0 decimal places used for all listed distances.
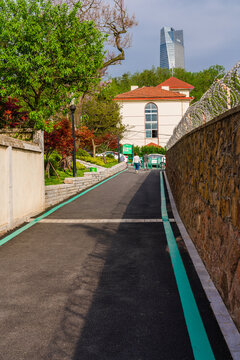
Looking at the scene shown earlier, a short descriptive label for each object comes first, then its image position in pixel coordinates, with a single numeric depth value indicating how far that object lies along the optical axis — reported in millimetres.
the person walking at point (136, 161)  31953
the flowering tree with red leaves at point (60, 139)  19141
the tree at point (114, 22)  29094
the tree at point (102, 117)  43669
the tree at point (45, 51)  14945
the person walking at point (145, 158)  40641
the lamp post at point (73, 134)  19016
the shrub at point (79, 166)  28109
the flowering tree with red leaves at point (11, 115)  15719
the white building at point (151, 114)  68000
